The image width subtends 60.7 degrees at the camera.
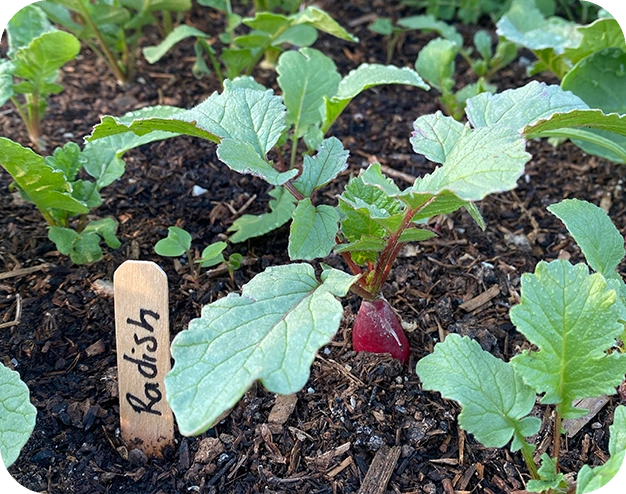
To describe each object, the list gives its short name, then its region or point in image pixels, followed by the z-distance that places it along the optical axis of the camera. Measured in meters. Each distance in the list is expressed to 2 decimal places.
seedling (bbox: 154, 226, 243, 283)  0.22
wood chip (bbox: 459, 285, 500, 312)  0.23
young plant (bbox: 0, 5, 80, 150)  0.25
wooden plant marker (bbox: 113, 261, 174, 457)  0.18
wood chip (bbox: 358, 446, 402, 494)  0.18
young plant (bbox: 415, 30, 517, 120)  0.29
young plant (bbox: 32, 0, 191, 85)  0.31
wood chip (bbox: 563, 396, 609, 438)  0.20
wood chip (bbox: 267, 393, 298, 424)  0.19
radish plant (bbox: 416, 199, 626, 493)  0.16
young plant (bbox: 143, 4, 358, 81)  0.28
